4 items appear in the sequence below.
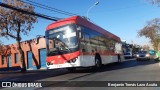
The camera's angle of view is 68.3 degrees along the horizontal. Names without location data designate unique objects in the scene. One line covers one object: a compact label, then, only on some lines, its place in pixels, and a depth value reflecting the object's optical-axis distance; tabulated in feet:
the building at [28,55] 62.77
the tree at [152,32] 101.68
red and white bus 24.78
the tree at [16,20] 48.60
